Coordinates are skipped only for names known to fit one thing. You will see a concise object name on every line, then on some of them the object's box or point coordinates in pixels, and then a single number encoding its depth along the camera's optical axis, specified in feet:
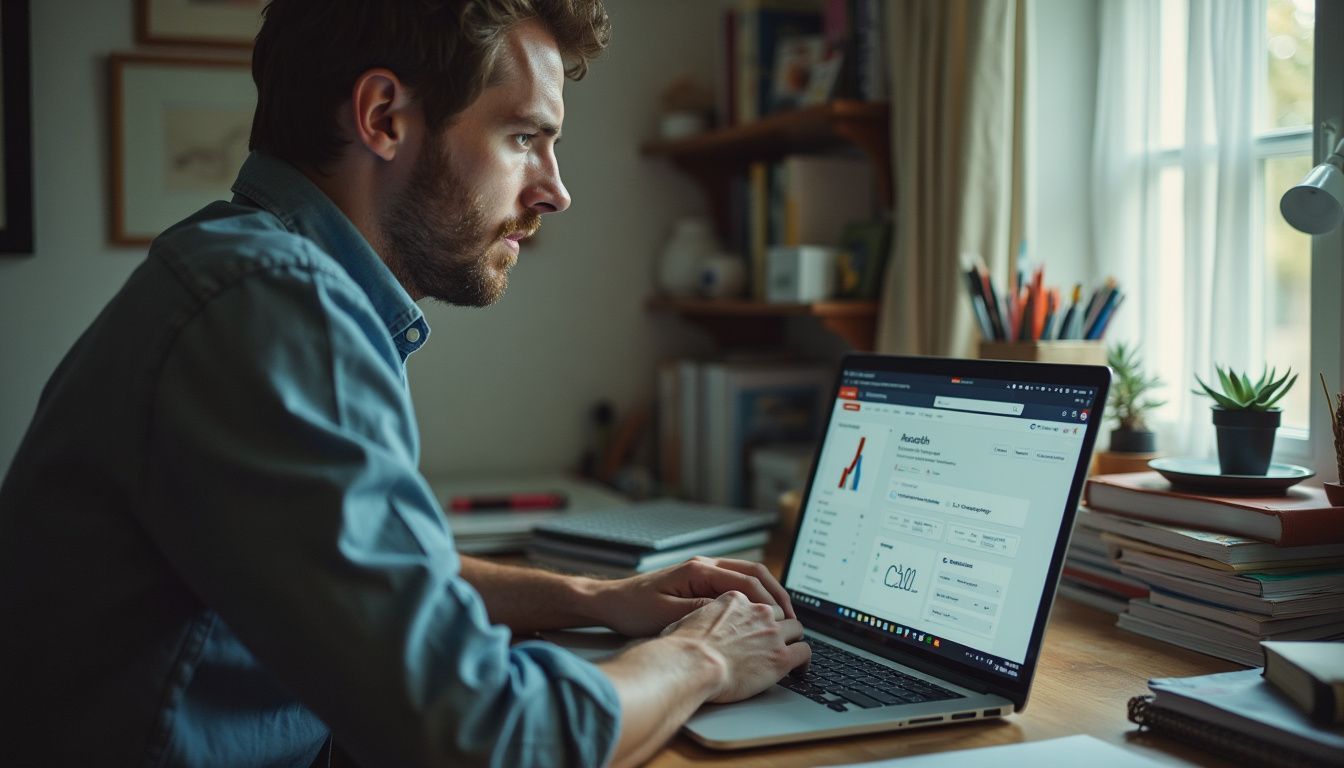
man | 2.36
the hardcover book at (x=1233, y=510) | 3.58
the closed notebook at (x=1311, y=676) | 2.69
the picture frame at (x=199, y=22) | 6.98
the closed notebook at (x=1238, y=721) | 2.66
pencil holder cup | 4.65
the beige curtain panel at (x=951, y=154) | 5.29
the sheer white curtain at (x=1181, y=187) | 4.82
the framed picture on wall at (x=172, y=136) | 6.98
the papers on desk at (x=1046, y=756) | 2.83
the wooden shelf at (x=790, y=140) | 5.95
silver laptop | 3.18
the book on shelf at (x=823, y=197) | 6.54
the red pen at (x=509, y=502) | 6.36
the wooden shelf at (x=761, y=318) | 6.11
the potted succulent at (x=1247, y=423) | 3.89
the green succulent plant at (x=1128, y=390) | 4.66
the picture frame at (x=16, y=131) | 6.69
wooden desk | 2.92
